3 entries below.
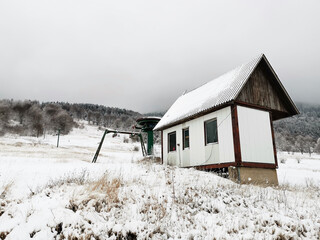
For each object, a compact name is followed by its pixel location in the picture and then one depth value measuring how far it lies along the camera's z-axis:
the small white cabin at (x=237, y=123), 10.89
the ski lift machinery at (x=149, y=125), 20.58
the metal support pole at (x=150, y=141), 20.47
